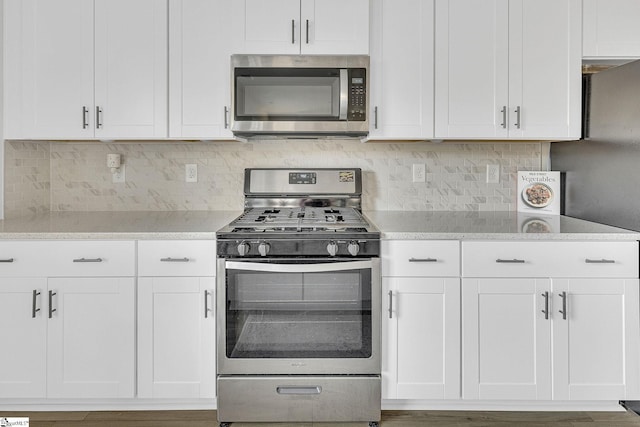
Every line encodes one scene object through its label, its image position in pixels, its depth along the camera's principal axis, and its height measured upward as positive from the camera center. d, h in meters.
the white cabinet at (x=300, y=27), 2.39 +0.91
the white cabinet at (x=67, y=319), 2.10 -0.48
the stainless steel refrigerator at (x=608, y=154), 2.13 +0.28
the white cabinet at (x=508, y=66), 2.40 +0.73
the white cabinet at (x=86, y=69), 2.39 +0.70
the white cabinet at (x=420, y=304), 2.11 -0.41
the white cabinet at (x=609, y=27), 2.41 +0.92
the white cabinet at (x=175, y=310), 2.11 -0.44
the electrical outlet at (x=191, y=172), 2.79 +0.22
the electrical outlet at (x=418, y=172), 2.79 +0.22
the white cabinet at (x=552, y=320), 2.09 -0.48
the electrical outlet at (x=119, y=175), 2.78 +0.20
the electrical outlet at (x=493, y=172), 2.79 +0.22
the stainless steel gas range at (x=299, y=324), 2.05 -0.50
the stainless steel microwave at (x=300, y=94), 2.38 +0.58
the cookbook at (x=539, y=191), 2.68 +0.11
